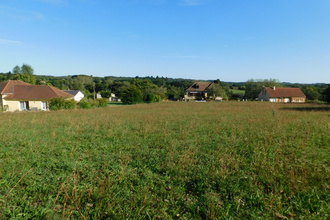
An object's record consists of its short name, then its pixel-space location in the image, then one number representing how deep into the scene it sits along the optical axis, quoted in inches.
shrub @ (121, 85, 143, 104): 1674.5
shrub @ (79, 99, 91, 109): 1040.8
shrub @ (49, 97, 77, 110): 941.7
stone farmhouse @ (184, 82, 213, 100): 2315.5
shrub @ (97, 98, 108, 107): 1206.0
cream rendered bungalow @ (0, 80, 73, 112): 1049.5
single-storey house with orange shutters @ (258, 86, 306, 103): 2005.9
